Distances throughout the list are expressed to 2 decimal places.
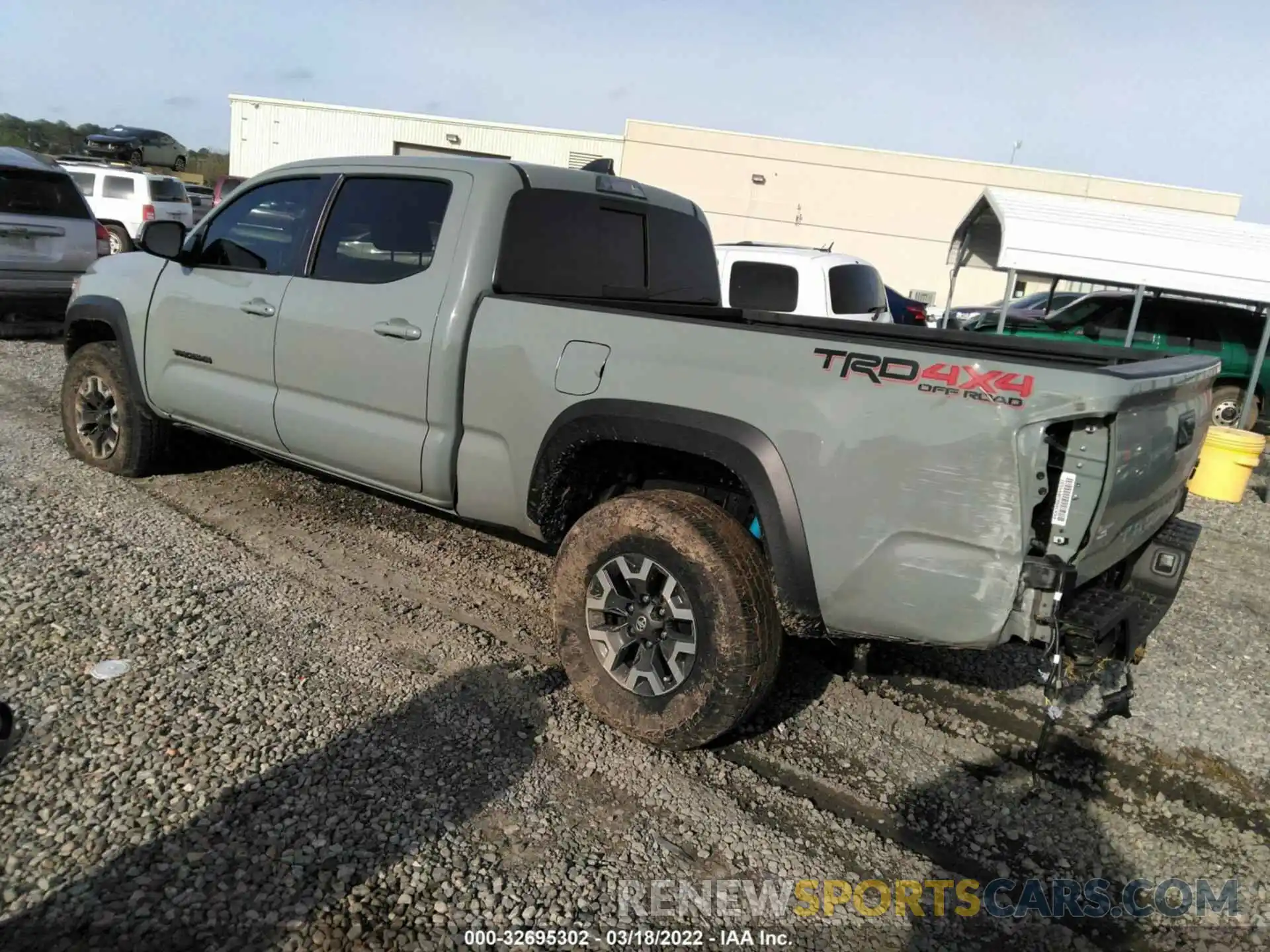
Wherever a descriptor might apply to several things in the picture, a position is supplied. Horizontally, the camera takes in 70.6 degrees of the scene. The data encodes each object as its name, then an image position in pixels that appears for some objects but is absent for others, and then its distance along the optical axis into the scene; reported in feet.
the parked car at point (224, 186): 71.72
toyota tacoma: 8.35
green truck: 39.29
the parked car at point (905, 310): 41.16
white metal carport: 35.53
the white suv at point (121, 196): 58.13
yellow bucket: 26.63
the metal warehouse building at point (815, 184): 90.94
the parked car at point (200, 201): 79.00
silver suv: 30.86
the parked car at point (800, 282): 26.55
